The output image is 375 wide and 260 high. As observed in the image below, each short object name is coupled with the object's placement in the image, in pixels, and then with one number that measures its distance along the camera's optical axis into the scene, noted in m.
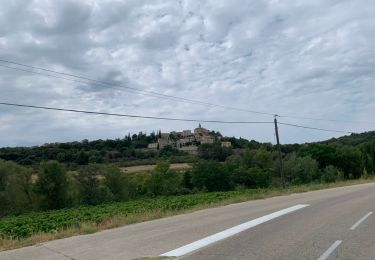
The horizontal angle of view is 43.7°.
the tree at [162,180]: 94.37
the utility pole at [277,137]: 42.62
